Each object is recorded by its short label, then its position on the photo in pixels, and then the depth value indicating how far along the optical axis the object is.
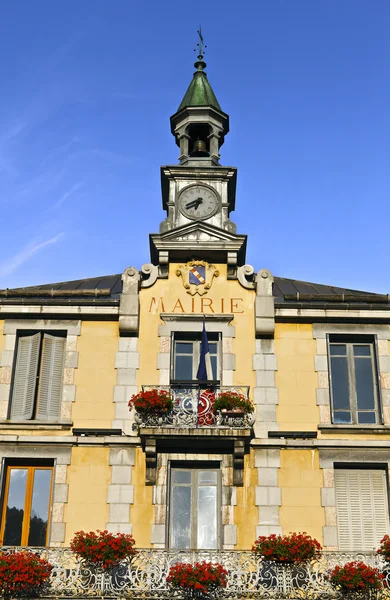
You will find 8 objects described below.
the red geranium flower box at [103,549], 18.00
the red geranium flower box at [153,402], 19.59
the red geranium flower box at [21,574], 17.48
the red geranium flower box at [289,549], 18.09
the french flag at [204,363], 20.11
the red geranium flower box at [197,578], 17.52
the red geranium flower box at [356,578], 17.69
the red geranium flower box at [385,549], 18.34
